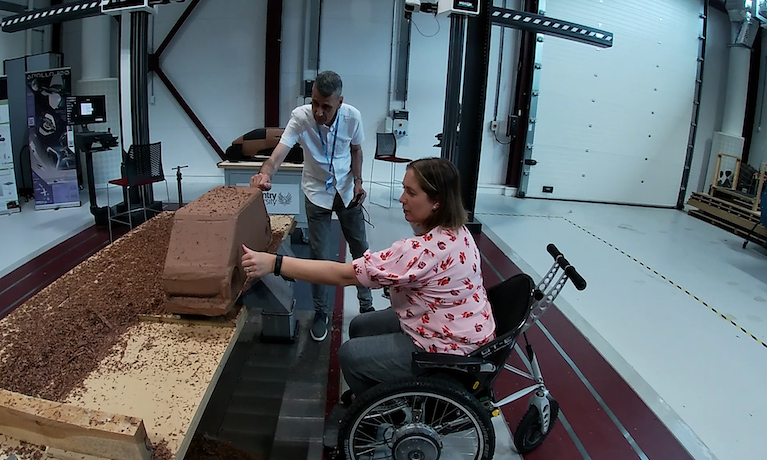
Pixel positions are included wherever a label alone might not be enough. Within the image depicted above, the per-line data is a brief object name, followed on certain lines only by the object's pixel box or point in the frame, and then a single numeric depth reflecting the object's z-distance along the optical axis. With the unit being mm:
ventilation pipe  6199
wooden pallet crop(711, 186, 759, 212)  5309
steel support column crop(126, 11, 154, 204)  4656
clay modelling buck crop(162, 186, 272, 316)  1654
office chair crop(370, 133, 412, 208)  6254
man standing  2523
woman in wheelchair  1536
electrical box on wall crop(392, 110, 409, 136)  6879
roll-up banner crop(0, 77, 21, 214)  4875
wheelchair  1520
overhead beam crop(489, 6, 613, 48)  4953
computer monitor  4793
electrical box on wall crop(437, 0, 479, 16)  4148
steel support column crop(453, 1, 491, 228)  4707
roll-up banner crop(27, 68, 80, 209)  5102
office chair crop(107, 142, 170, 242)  4430
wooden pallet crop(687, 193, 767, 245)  5223
